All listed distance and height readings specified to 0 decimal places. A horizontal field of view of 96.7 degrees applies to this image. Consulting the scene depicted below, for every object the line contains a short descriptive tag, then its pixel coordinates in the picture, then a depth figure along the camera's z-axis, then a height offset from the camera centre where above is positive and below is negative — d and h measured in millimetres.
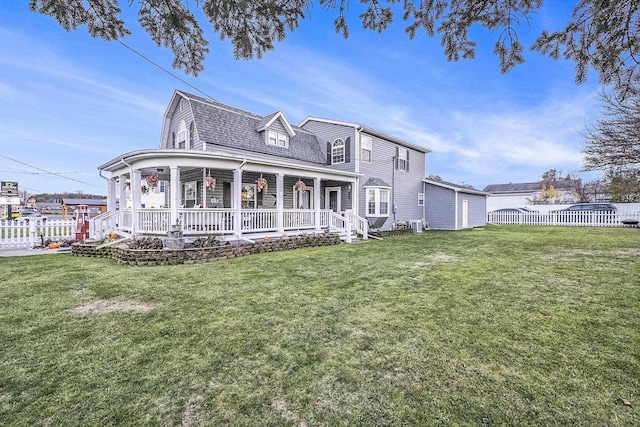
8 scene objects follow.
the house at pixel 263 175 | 9867 +1692
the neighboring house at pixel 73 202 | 42031 +1588
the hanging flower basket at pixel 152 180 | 10836 +1239
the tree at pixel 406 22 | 3371 +2385
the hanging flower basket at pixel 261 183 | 11516 +1173
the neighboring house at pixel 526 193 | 40334 +2680
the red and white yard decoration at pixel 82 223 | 11016 -404
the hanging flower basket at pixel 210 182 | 10352 +1097
